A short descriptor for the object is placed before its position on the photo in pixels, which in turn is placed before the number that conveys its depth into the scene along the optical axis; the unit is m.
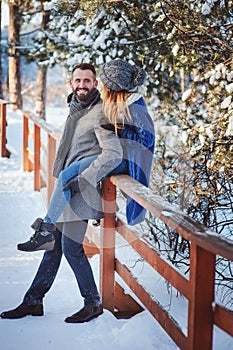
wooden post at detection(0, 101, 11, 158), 10.63
